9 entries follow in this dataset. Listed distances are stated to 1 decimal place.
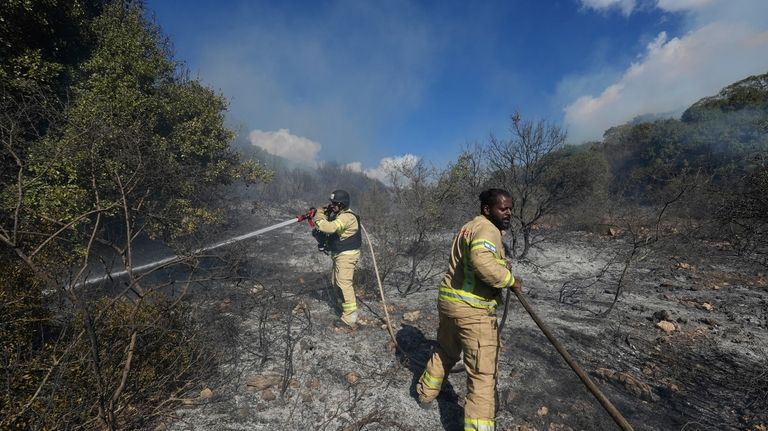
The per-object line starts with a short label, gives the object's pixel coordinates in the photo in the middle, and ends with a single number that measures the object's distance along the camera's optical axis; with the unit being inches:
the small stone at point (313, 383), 134.4
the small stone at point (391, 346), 164.7
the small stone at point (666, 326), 197.6
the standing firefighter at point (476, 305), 99.9
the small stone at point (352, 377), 138.9
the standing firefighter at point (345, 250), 188.2
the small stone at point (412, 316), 203.5
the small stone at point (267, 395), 127.1
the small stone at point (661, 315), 210.6
